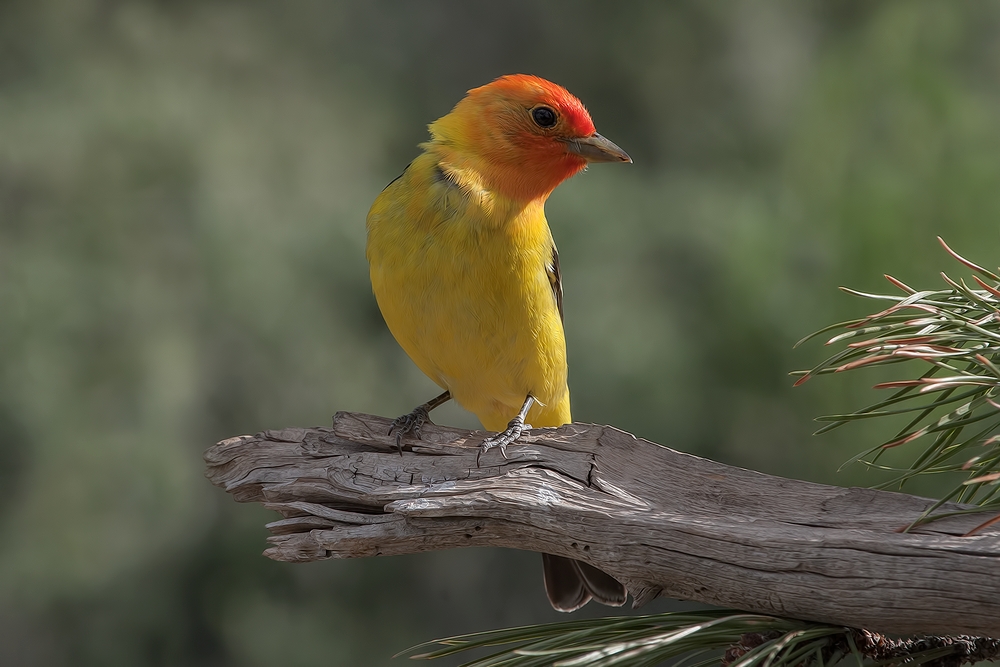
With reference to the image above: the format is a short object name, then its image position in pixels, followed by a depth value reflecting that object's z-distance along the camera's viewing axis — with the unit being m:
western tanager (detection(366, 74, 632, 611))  3.47
